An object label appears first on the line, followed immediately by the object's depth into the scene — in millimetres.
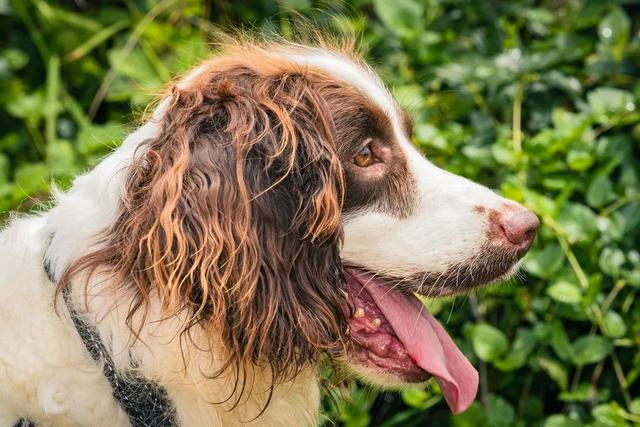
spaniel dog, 2279
